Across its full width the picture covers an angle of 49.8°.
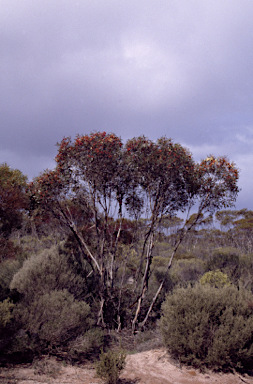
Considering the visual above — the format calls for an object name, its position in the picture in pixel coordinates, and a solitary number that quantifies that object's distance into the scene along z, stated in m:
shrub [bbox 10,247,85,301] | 7.35
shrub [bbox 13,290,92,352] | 5.70
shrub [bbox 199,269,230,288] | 9.47
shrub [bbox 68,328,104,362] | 5.91
